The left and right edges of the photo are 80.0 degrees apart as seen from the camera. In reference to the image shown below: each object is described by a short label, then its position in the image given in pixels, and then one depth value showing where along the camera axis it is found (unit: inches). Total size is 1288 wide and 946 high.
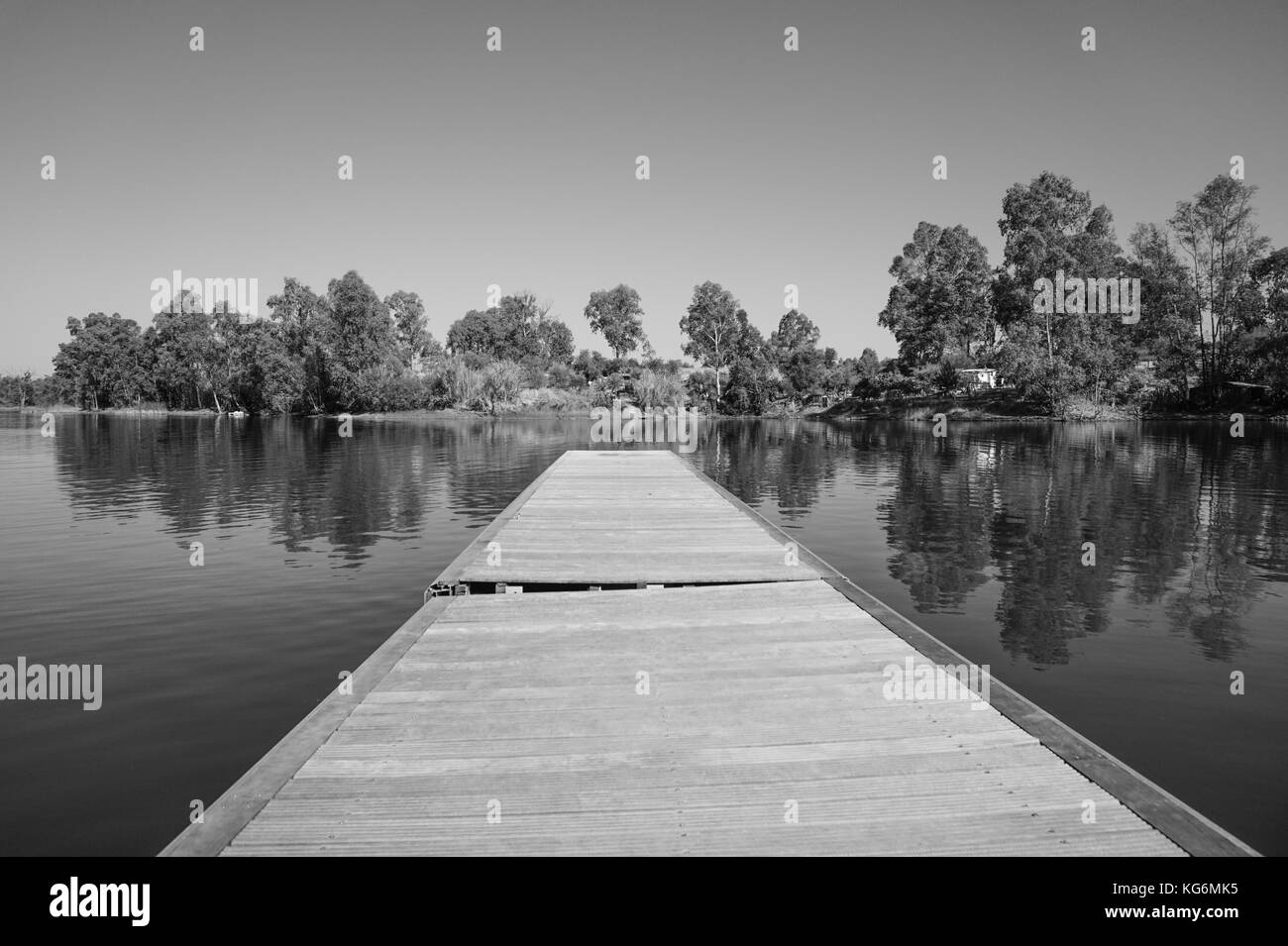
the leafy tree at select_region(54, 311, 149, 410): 4352.9
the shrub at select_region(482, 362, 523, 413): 3142.2
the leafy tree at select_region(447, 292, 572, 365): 4387.3
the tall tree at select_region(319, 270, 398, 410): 3149.6
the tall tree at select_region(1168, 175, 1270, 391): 2485.2
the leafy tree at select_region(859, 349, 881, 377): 4491.9
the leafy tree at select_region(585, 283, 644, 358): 4544.8
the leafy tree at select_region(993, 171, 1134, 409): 2487.7
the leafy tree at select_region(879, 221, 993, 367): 2925.7
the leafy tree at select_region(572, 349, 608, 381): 4421.8
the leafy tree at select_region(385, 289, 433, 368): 3767.2
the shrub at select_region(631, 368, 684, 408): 3545.8
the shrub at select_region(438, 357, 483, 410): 3127.5
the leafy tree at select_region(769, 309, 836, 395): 3782.0
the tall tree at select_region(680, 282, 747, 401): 4128.9
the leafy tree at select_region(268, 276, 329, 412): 3284.9
